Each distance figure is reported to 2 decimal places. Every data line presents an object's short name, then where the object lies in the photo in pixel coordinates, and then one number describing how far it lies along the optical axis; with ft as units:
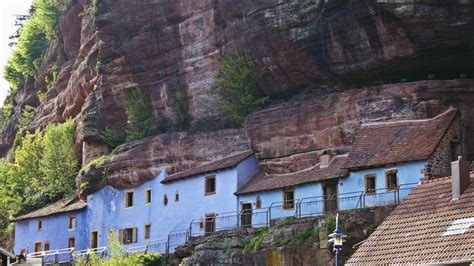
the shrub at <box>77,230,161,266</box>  178.81
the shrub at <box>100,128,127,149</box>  224.74
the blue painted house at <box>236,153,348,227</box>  167.63
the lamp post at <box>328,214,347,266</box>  105.19
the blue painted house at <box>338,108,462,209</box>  154.30
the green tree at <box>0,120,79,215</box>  244.63
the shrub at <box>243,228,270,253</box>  159.84
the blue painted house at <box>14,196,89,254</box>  225.35
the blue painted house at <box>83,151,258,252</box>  188.24
